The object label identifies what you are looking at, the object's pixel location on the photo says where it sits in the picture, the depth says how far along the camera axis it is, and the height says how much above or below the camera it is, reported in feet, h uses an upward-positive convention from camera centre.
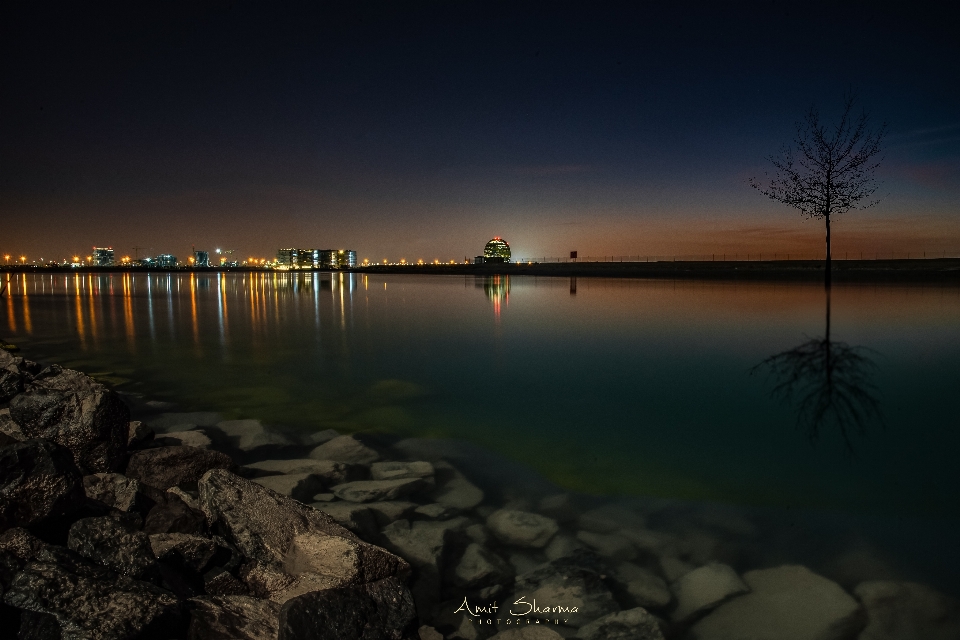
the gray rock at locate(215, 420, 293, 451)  26.04 -7.04
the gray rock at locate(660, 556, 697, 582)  15.38 -8.06
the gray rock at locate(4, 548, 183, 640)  11.14 -6.27
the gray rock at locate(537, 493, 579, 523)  19.04 -7.93
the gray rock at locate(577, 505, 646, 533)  18.19 -7.96
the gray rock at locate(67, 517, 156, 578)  13.09 -6.02
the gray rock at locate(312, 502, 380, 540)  16.66 -7.02
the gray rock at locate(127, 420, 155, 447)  22.67 -5.86
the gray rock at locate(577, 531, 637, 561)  16.37 -7.94
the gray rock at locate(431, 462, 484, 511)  19.74 -7.64
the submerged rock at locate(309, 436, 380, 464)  23.72 -7.17
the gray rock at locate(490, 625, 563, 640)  12.39 -7.72
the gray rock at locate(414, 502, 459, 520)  18.47 -7.55
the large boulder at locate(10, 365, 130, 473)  19.75 -4.62
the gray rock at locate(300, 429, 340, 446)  26.98 -7.39
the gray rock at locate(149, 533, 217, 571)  14.19 -6.52
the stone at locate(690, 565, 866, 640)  13.11 -8.14
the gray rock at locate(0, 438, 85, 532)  13.79 -4.78
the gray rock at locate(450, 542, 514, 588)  15.01 -7.79
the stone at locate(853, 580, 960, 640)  13.05 -8.18
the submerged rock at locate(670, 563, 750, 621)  13.98 -8.04
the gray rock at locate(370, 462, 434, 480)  21.39 -7.19
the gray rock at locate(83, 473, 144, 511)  16.12 -5.77
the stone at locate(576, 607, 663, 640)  12.69 -7.89
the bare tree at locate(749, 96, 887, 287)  118.32 +17.27
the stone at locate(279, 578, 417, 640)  11.27 -6.77
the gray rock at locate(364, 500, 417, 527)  17.87 -7.33
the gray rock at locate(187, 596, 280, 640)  11.43 -6.84
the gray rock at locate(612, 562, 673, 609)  14.30 -8.03
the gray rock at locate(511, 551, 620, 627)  13.75 -7.82
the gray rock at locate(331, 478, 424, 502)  19.44 -7.21
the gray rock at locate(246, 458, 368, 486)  21.18 -7.06
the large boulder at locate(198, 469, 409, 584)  13.57 -6.35
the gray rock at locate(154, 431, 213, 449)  25.03 -6.79
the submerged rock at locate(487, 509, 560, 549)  17.07 -7.71
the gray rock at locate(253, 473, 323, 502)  19.19 -6.86
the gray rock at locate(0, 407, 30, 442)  20.39 -4.99
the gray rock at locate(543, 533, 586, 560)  16.42 -7.89
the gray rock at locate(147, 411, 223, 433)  29.43 -7.11
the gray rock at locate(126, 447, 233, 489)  19.72 -6.26
